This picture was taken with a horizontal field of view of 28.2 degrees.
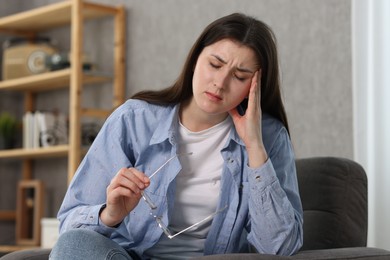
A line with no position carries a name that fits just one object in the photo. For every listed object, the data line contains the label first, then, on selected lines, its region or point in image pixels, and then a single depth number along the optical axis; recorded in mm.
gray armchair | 2295
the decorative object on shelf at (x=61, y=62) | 4527
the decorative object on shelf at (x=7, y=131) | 5031
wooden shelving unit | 4387
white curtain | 3150
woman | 1968
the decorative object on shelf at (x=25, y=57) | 4863
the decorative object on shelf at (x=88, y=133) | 4531
